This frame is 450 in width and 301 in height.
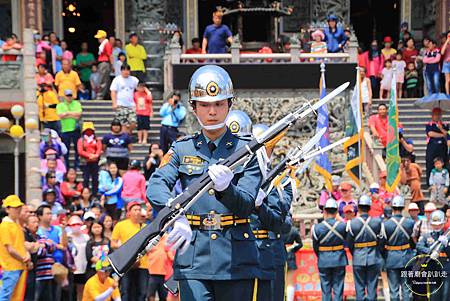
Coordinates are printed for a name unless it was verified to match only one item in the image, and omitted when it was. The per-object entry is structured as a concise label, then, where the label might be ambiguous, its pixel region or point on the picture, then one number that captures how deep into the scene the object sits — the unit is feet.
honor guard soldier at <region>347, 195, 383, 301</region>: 52.85
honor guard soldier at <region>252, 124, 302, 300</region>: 27.78
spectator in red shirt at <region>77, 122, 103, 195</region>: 64.95
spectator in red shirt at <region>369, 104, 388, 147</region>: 72.38
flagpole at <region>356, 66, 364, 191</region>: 64.49
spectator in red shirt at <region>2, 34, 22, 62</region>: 73.42
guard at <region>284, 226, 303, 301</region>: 52.54
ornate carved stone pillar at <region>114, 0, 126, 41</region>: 99.66
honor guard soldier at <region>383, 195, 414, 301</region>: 53.31
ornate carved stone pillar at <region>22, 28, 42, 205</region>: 63.98
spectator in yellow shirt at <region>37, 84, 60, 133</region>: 68.64
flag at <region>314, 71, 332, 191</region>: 63.57
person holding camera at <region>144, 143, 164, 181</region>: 63.82
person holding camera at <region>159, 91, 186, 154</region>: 69.87
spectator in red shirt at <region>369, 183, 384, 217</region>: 57.88
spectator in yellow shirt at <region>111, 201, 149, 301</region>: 49.42
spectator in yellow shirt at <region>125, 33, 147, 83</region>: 85.05
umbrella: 76.48
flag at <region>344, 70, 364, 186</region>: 65.10
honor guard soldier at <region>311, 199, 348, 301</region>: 52.44
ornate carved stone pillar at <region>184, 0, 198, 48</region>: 100.68
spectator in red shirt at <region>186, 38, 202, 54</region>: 84.47
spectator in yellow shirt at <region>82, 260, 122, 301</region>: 47.32
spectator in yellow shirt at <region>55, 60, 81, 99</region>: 73.20
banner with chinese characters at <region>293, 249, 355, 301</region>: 56.39
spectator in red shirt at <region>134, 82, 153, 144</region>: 72.84
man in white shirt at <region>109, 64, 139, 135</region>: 73.56
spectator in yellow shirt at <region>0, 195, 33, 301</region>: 44.96
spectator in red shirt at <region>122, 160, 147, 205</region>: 59.98
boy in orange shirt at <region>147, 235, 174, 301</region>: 50.08
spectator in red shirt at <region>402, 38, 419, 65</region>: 84.89
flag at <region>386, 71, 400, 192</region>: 64.54
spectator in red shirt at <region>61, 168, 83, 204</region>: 61.00
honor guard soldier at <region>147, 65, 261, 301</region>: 24.81
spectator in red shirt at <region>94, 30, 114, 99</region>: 82.74
